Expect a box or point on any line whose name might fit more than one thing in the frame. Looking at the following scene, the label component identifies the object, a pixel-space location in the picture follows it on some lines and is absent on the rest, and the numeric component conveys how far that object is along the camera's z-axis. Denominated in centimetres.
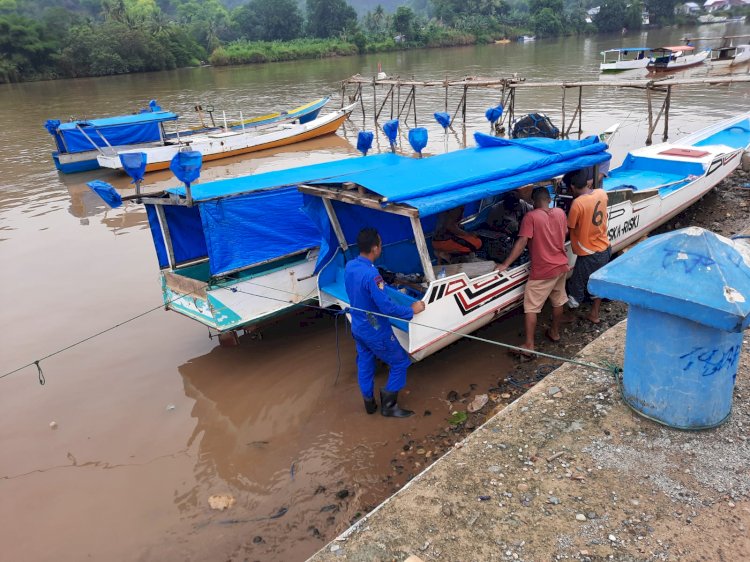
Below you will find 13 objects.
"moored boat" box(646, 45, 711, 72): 2605
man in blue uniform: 452
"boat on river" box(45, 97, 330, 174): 1619
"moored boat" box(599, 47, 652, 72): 2592
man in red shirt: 554
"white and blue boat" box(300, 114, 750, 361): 498
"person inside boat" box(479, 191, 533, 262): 663
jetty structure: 1206
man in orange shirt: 581
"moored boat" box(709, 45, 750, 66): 2741
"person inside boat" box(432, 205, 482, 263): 662
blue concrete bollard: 308
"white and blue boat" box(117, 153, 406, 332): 587
